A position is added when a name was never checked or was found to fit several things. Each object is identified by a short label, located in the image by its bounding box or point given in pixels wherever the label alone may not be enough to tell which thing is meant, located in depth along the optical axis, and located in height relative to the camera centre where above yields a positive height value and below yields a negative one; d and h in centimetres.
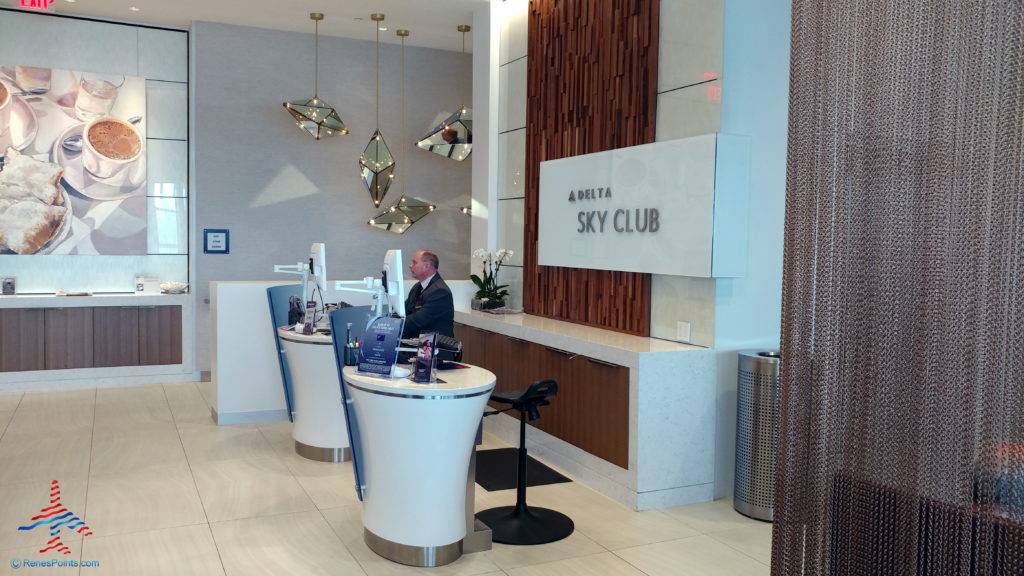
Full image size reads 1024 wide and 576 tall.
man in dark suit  562 -33
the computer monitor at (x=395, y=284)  414 -14
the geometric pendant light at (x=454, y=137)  862 +129
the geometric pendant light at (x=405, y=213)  909 +48
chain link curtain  239 -9
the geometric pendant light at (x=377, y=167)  901 +100
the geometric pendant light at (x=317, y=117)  850 +146
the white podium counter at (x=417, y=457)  379 -97
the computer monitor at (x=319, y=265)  554 -7
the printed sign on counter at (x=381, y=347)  396 -45
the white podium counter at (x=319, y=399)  571 -103
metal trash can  471 -100
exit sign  748 +241
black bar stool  438 -148
